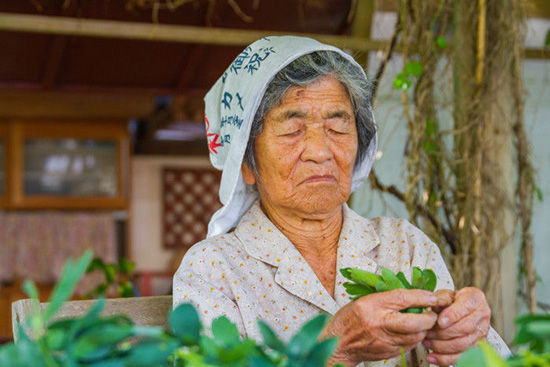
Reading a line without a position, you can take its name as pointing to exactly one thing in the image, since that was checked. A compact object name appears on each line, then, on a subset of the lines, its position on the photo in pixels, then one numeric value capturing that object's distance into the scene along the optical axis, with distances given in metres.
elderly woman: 1.52
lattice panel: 7.23
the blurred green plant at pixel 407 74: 2.34
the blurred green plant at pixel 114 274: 2.54
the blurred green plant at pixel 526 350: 0.60
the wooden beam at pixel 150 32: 2.64
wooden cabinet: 5.37
